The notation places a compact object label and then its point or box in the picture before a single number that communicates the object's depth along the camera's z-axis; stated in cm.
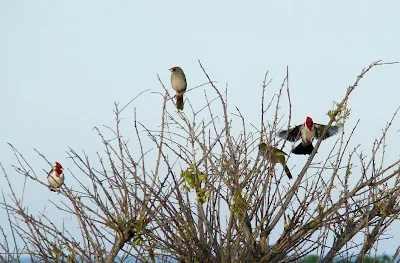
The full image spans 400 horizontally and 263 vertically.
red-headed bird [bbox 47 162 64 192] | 1683
